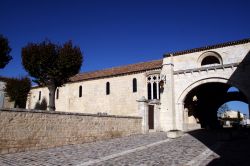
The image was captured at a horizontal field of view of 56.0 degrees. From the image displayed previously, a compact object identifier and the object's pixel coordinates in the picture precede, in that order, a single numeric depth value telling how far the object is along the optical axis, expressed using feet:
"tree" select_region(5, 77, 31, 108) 103.30
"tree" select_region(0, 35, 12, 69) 68.56
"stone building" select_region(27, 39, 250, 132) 73.37
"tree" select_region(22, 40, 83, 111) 67.56
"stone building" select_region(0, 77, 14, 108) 106.65
